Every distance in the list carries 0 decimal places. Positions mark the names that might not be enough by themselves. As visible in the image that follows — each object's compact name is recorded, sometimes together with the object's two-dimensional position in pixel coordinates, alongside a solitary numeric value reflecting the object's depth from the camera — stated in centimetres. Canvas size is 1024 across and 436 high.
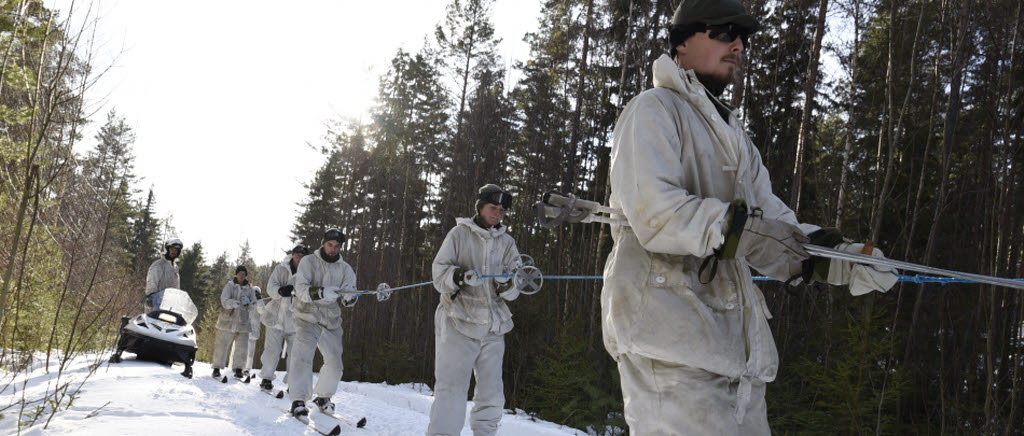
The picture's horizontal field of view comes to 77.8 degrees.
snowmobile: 1239
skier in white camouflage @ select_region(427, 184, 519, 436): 582
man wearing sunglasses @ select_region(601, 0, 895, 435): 185
